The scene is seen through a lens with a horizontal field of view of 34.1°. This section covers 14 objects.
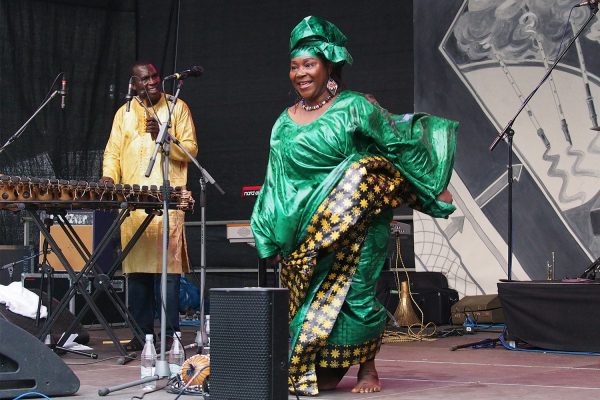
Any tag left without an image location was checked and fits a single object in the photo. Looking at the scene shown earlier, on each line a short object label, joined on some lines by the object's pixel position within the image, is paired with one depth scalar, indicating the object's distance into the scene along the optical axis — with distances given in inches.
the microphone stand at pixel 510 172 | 280.0
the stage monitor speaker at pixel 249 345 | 152.4
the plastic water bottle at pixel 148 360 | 204.8
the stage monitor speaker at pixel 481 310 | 356.8
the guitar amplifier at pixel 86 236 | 350.9
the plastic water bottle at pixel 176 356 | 211.9
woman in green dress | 183.0
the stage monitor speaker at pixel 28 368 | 172.4
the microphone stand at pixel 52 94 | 256.5
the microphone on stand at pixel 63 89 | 255.9
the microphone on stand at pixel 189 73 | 214.2
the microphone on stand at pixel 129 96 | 232.5
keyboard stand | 249.3
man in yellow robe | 275.1
